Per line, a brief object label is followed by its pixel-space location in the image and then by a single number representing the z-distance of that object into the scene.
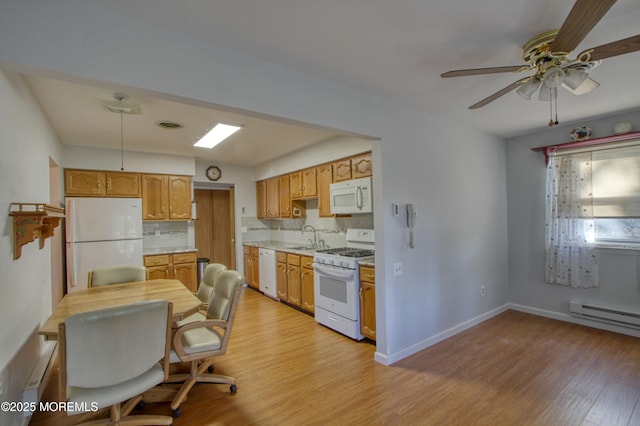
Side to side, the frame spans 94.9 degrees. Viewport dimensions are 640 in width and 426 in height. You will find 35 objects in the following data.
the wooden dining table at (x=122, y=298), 2.06
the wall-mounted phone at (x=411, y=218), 2.94
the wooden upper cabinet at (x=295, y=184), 4.84
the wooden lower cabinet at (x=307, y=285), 4.06
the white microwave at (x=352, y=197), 3.54
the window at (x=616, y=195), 3.24
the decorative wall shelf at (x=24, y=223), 1.86
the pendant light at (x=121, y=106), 2.54
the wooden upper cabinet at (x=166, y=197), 4.77
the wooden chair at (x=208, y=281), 2.97
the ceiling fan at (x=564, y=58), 1.33
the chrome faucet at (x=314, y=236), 4.99
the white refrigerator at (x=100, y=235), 3.89
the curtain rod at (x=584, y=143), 3.17
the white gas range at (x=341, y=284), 3.28
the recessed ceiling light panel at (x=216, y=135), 3.42
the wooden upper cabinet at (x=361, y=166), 3.54
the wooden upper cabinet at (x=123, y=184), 4.48
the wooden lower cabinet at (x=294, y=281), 4.33
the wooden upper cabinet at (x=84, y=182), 4.16
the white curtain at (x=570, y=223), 3.53
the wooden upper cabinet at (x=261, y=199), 5.86
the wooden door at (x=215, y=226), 6.27
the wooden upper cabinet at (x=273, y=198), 5.46
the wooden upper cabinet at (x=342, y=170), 3.86
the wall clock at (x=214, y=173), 5.59
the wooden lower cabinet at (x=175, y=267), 4.58
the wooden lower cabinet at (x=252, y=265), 5.48
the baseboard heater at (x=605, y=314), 3.24
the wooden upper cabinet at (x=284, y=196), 5.15
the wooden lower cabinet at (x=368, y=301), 3.10
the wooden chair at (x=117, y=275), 3.07
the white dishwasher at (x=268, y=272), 4.94
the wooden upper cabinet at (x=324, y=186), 4.19
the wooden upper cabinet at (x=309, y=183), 4.52
